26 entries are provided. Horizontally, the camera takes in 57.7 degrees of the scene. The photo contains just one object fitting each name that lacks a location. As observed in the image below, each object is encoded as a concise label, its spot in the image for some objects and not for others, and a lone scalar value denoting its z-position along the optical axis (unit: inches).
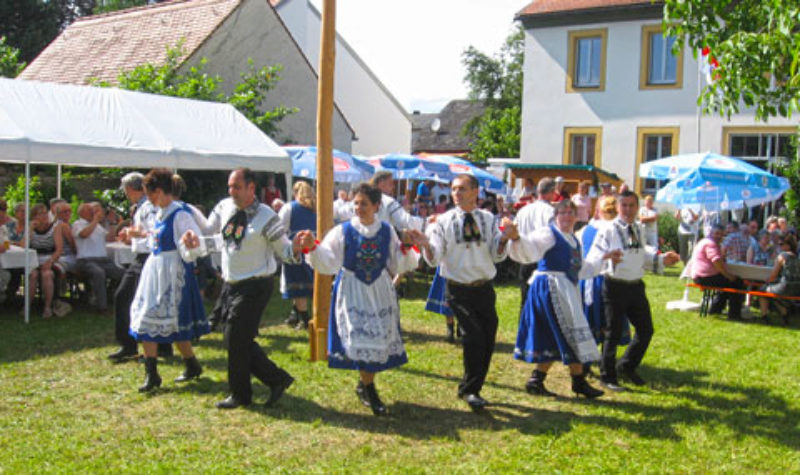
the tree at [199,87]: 657.6
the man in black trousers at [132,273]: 250.4
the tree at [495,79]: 1675.7
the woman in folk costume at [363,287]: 203.6
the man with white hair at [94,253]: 368.5
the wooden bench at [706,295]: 406.9
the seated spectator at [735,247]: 435.2
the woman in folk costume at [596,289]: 250.5
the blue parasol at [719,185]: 485.1
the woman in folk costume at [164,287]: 228.1
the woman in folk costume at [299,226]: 328.2
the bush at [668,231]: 743.1
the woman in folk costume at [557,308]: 221.0
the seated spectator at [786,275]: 383.9
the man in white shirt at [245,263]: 209.9
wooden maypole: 258.1
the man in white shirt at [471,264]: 212.8
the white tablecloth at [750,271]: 401.1
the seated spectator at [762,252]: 433.2
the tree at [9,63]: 892.0
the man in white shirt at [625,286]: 245.1
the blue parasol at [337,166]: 554.6
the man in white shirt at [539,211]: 266.1
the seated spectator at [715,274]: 406.6
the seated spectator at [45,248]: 357.4
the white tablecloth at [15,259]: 343.0
